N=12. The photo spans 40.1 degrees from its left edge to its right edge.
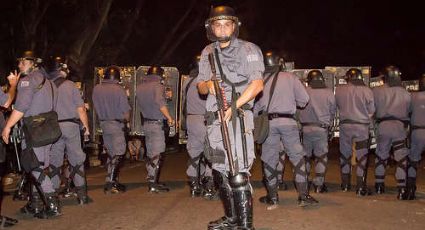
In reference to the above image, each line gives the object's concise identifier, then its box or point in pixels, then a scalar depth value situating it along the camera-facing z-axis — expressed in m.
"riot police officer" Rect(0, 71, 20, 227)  7.16
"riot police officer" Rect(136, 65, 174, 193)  9.94
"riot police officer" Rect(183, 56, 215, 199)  9.45
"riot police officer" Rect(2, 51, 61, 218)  7.44
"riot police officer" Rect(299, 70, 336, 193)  9.53
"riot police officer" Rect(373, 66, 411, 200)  9.30
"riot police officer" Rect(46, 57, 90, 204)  8.59
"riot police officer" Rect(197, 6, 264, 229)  6.00
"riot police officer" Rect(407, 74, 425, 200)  9.01
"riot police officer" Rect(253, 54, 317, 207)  8.34
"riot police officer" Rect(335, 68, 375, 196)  9.62
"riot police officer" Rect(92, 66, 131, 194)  9.92
